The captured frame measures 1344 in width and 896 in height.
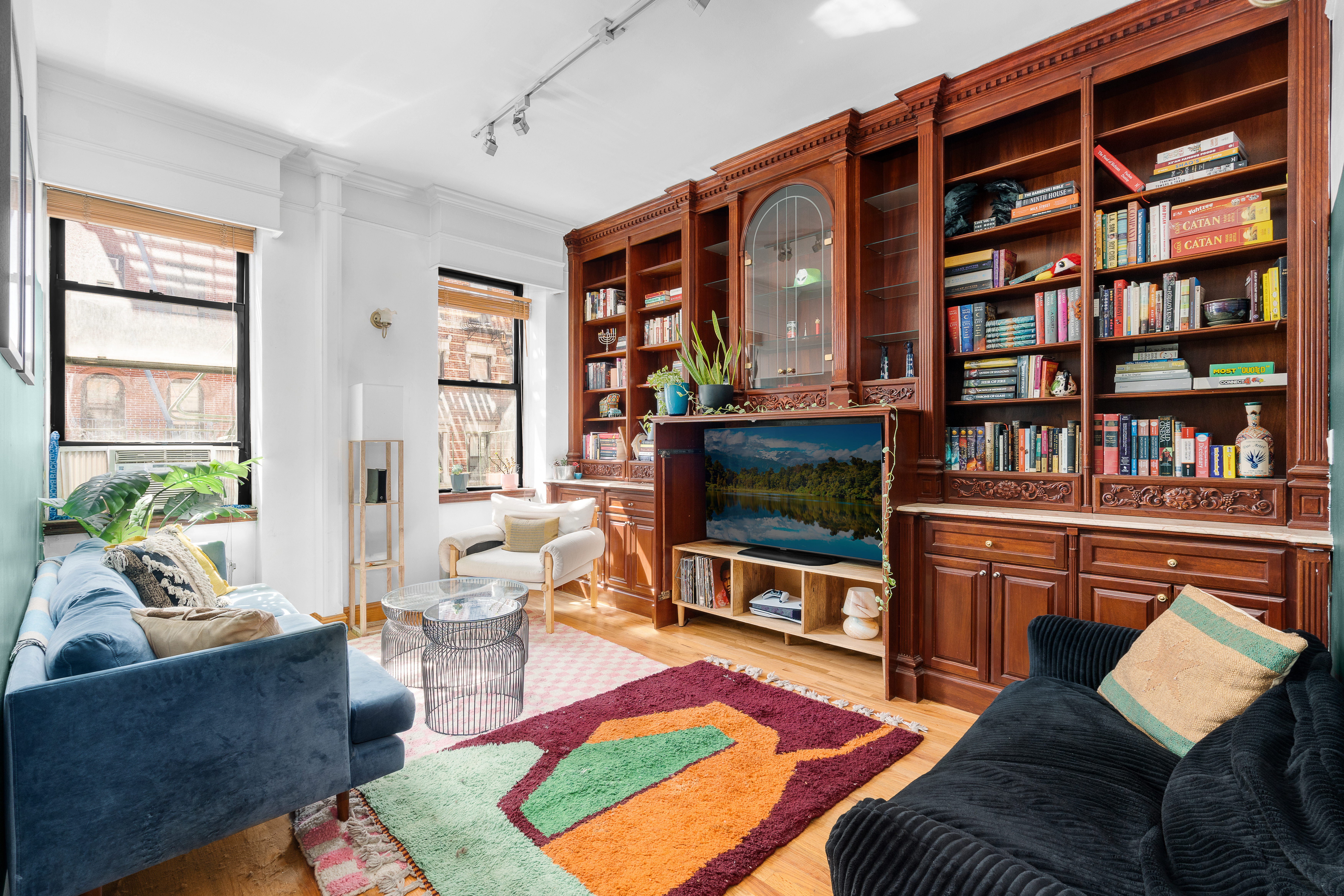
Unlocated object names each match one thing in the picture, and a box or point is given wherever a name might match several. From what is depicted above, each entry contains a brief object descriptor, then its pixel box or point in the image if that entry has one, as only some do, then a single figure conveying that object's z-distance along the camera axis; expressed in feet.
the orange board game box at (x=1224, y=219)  7.86
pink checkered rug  5.79
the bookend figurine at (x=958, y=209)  10.27
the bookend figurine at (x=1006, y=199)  9.89
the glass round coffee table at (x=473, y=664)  8.93
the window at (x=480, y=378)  15.99
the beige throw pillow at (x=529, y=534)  14.08
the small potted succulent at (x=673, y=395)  13.19
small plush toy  9.19
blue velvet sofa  4.57
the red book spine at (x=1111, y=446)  8.80
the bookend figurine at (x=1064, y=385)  9.36
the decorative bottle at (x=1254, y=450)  7.78
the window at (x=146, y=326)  10.99
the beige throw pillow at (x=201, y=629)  5.53
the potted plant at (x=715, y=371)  12.37
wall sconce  13.83
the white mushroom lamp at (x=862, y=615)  10.82
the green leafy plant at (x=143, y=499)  8.79
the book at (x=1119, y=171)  8.69
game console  11.84
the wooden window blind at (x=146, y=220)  10.42
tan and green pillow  4.68
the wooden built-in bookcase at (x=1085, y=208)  7.45
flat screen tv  11.14
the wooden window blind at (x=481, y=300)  15.65
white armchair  13.02
